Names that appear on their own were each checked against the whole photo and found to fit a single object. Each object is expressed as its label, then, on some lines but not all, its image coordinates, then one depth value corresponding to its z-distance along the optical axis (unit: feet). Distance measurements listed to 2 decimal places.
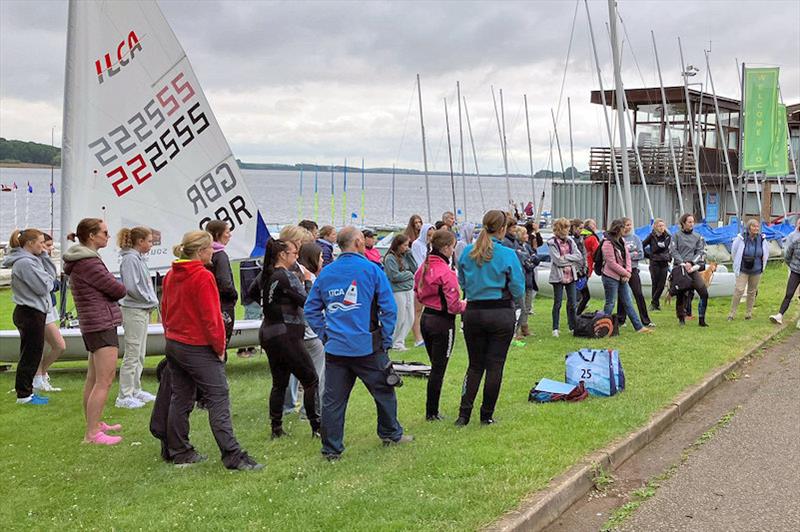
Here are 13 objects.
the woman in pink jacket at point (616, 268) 38.63
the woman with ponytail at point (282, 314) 20.62
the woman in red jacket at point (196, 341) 18.25
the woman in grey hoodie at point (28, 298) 26.02
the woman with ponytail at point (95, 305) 21.53
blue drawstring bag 25.75
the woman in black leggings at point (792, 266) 41.93
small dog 50.55
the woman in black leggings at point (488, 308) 21.39
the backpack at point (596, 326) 38.22
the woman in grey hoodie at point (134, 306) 24.66
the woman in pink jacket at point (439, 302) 22.26
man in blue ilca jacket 19.06
